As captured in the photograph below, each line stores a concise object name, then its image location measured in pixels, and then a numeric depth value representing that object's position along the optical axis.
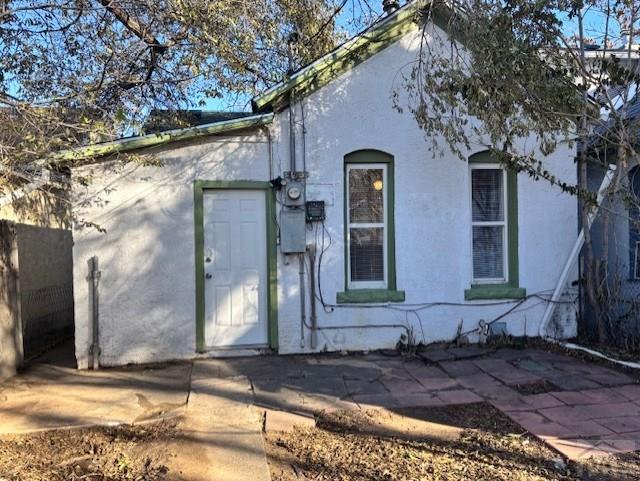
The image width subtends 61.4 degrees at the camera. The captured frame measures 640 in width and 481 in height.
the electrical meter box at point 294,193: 6.93
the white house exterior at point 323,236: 6.73
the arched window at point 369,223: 7.32
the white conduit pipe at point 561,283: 7.58
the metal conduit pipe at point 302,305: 7.05
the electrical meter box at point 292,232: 6.93
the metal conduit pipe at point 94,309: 6.59
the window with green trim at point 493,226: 7.61
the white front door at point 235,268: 6.97
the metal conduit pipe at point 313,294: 7.05
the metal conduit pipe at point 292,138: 7.02
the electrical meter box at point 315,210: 7.00
